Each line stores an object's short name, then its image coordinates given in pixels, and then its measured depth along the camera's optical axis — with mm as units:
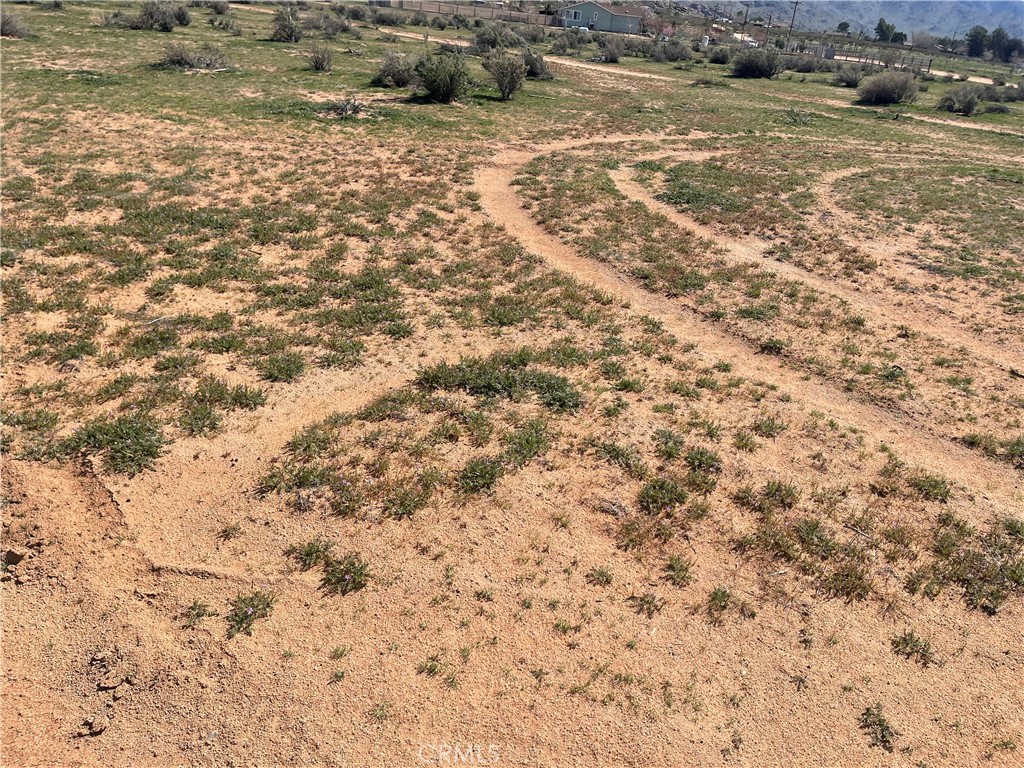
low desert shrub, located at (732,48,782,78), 44812
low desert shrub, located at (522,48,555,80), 34500
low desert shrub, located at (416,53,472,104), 24375
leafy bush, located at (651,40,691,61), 53719
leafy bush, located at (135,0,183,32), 37000
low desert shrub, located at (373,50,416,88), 26808
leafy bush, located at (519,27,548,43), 57062
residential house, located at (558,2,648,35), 85062
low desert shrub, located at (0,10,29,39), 30672
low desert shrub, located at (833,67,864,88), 43275
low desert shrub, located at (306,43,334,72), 29438
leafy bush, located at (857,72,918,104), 35469
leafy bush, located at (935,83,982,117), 34656
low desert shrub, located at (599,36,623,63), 47062
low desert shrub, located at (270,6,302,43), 38656
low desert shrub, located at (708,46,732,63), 55188
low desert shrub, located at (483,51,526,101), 26547
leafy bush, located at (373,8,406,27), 58344
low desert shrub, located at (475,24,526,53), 41872
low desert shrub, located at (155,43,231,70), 26922
